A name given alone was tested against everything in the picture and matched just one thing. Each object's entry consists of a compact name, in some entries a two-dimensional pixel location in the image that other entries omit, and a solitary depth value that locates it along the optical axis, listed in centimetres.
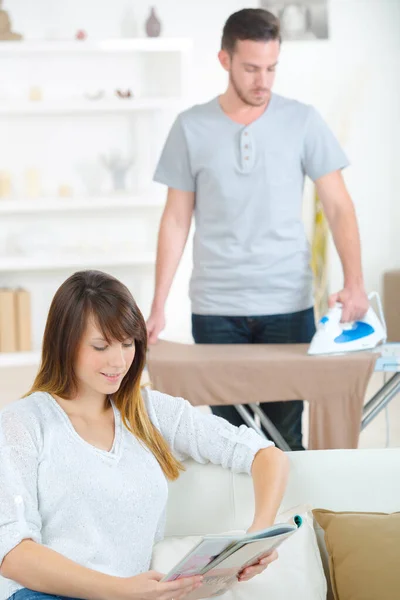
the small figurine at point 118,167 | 851
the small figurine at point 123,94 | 831
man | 429
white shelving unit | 838
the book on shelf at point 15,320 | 832
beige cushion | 276
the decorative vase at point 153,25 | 847
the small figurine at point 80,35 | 832
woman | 244
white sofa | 303
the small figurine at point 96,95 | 832
